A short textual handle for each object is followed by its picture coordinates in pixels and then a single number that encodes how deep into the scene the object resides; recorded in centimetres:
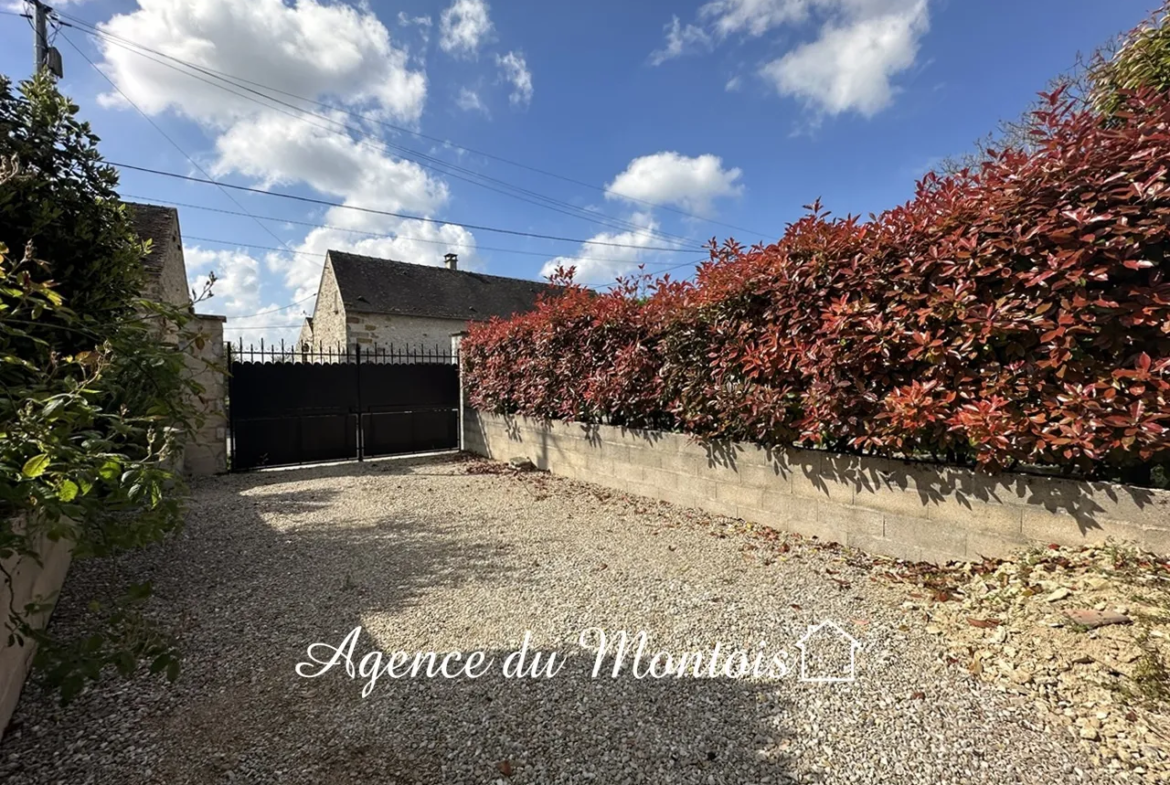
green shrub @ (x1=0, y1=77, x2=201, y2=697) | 143
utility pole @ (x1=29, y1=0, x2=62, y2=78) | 760
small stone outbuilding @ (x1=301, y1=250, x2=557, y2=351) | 1817
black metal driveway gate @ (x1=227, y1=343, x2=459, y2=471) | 732
